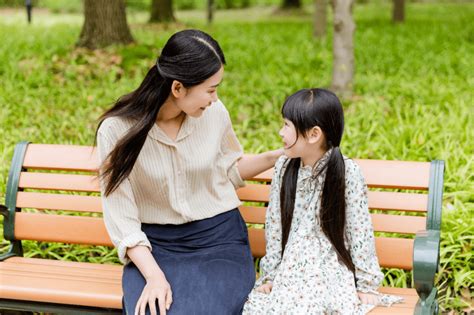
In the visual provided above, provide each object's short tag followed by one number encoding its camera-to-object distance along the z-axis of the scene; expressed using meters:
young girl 2.86
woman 2.81
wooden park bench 3.08
